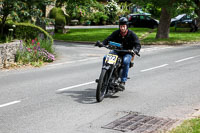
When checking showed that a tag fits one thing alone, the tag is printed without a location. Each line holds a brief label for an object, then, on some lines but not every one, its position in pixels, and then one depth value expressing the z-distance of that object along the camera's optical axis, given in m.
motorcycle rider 8.88
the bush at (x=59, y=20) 33.72
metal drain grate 6.36
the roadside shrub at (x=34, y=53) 14.62
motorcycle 8.20
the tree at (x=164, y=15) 25.62
